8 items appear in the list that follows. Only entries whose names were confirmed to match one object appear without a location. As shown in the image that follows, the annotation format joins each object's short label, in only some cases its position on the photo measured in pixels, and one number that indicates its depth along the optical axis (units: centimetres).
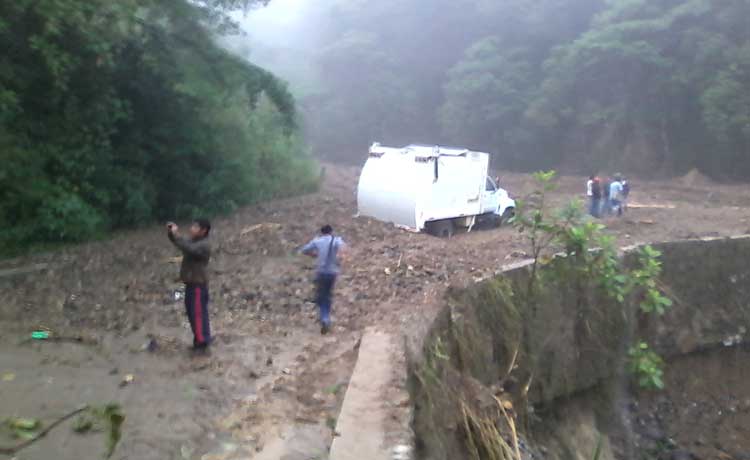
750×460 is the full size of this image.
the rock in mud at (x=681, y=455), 1299
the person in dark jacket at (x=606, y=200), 2209
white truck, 1808
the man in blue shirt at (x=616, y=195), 2208
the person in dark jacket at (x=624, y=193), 2290
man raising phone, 740
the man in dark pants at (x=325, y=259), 897
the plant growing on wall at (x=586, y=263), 966
